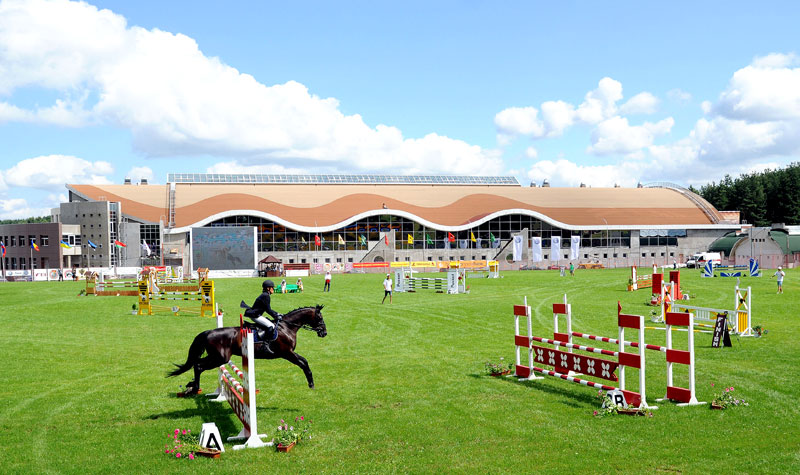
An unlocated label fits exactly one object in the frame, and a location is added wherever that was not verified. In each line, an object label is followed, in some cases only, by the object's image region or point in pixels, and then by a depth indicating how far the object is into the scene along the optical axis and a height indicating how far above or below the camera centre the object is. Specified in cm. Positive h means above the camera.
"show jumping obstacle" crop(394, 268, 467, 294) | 4297 -243
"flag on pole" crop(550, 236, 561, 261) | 8731 -32
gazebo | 7650 -177
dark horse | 1255 -182
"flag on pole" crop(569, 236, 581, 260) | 9127 +3
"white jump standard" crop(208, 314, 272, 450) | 999 -241
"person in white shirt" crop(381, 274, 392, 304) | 3483 -192
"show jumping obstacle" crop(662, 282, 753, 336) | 2091 -260
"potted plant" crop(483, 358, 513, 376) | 1516 -292
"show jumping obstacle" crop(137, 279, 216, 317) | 3091 -213
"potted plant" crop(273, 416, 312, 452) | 971 -287
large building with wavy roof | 8806 +481
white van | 8444 -220
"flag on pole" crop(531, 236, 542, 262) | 8406 -24
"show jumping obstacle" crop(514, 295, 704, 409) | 1186 -242
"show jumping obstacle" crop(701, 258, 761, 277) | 4834 -279
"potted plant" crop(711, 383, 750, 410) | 1166 -296
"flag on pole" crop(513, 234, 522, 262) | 8212 -17
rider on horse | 1257 -126
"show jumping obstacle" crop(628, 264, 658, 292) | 4328 -278
